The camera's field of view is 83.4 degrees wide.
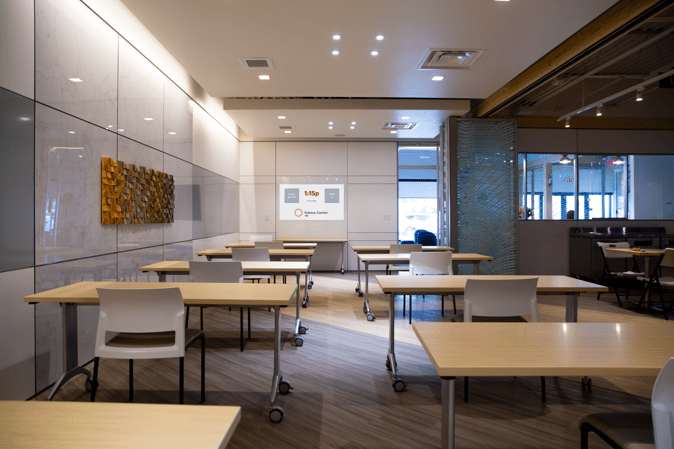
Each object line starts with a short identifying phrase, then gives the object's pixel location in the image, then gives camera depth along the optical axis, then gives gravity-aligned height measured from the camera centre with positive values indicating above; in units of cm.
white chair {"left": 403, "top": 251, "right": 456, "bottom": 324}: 399 -42
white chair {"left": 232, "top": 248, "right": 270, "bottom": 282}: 455 -38
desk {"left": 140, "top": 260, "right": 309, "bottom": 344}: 343 -42
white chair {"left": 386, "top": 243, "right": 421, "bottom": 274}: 528 -36
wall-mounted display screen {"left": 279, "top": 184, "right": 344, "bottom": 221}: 950 +55
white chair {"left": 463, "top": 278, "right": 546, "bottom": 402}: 225 -45
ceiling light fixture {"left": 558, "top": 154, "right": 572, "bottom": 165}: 778 +131
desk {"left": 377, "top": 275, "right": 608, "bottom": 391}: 258 -44
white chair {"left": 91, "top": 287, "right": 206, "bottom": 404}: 203 -52
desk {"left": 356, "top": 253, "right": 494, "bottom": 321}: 453 -43
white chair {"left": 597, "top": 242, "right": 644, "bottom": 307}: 609 -80
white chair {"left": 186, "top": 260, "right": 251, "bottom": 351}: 319 -41
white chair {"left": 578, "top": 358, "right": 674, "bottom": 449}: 93 -66
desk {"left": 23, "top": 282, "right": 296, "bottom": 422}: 220 -45
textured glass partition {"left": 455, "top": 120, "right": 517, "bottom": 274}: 722 +56
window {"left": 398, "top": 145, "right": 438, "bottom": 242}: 1034 +98
